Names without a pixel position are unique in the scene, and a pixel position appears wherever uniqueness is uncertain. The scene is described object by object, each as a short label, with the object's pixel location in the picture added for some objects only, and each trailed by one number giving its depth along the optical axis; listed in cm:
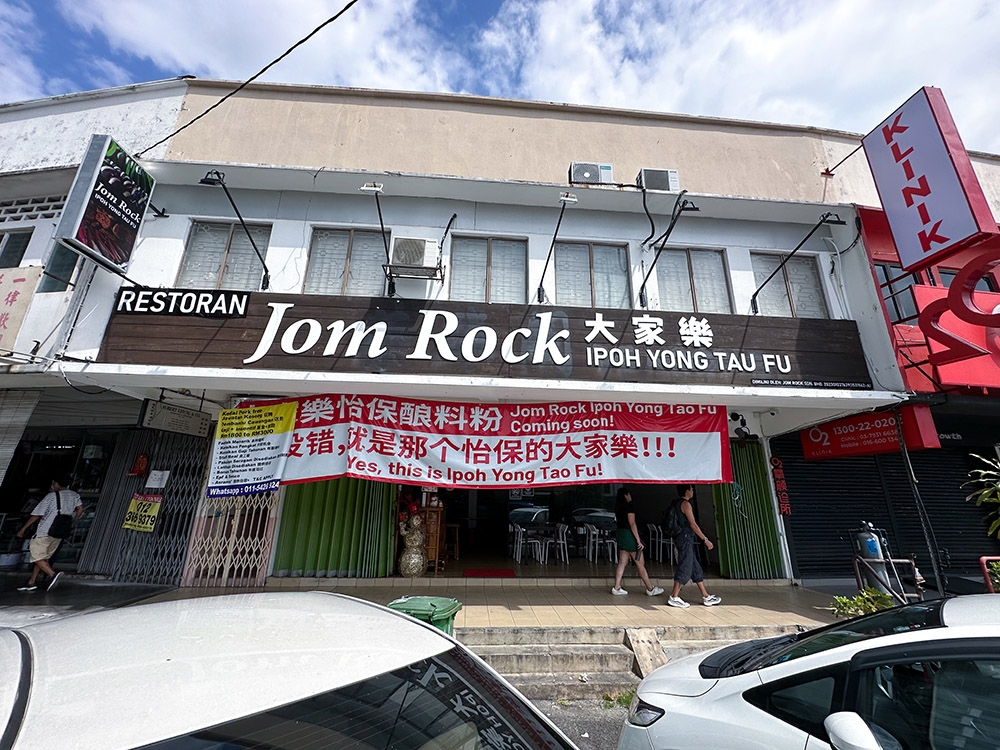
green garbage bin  370
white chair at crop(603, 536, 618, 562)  945
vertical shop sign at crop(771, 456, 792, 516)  795
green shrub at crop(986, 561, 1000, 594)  520
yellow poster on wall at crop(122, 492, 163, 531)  731
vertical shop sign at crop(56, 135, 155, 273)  553
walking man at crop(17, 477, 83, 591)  685
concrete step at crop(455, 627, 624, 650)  521
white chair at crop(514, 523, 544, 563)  930
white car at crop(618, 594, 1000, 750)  183
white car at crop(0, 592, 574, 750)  105
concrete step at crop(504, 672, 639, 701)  442
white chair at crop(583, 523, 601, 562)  948
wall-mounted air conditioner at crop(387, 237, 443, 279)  639
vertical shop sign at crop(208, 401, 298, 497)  611
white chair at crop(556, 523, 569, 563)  921
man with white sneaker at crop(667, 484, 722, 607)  652
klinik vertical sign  548
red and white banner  612
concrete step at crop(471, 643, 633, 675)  477
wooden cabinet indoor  800
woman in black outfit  698
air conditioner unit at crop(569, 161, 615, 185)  749
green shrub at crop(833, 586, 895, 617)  525
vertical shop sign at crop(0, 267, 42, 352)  619
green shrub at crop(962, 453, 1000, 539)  531
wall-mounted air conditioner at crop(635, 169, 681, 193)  735
